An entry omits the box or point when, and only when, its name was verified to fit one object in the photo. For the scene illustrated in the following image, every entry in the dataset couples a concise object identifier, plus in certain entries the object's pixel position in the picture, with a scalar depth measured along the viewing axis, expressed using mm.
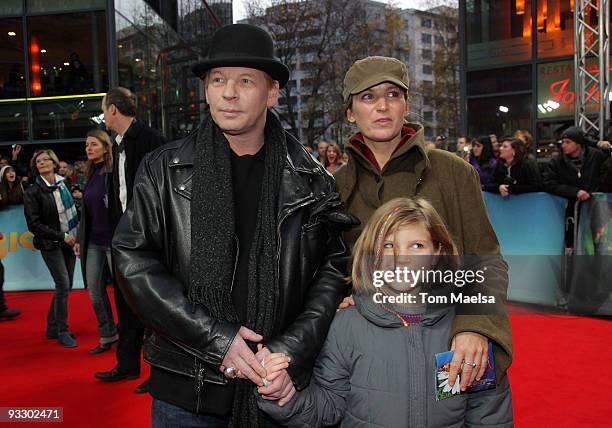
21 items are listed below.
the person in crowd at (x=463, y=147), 11040
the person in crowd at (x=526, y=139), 7751
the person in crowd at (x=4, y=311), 7293
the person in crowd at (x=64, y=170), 11414
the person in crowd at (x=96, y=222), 5297
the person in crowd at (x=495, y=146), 9859
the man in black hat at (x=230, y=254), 1807
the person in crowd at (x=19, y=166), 13289
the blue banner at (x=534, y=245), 6793
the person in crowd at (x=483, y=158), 9047
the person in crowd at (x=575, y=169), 6845
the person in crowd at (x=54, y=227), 6152
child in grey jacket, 1882
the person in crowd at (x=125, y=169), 4578
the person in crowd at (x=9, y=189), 8625
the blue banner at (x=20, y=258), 8727
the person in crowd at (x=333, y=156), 10719
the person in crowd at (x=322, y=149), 11601
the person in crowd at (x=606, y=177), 6703
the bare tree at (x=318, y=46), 23078
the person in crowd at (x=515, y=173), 7297
